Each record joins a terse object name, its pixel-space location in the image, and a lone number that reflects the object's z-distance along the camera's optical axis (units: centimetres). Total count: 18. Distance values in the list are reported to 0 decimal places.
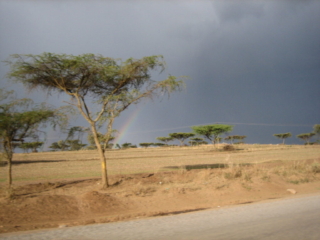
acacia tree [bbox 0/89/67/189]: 1361
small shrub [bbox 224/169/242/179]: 1787
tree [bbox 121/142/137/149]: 12550
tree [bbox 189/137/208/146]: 12239
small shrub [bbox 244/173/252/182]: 1728
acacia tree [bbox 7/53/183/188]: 1517
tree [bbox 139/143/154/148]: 12889
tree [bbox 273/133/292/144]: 11320
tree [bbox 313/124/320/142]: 10635
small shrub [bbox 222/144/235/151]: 6241
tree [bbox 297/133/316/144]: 11519
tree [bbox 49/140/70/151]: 10944
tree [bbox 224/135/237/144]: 11853
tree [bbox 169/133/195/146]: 11024
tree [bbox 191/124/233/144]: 7062
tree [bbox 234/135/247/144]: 11872
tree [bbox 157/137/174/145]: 12301
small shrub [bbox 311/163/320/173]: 2089
